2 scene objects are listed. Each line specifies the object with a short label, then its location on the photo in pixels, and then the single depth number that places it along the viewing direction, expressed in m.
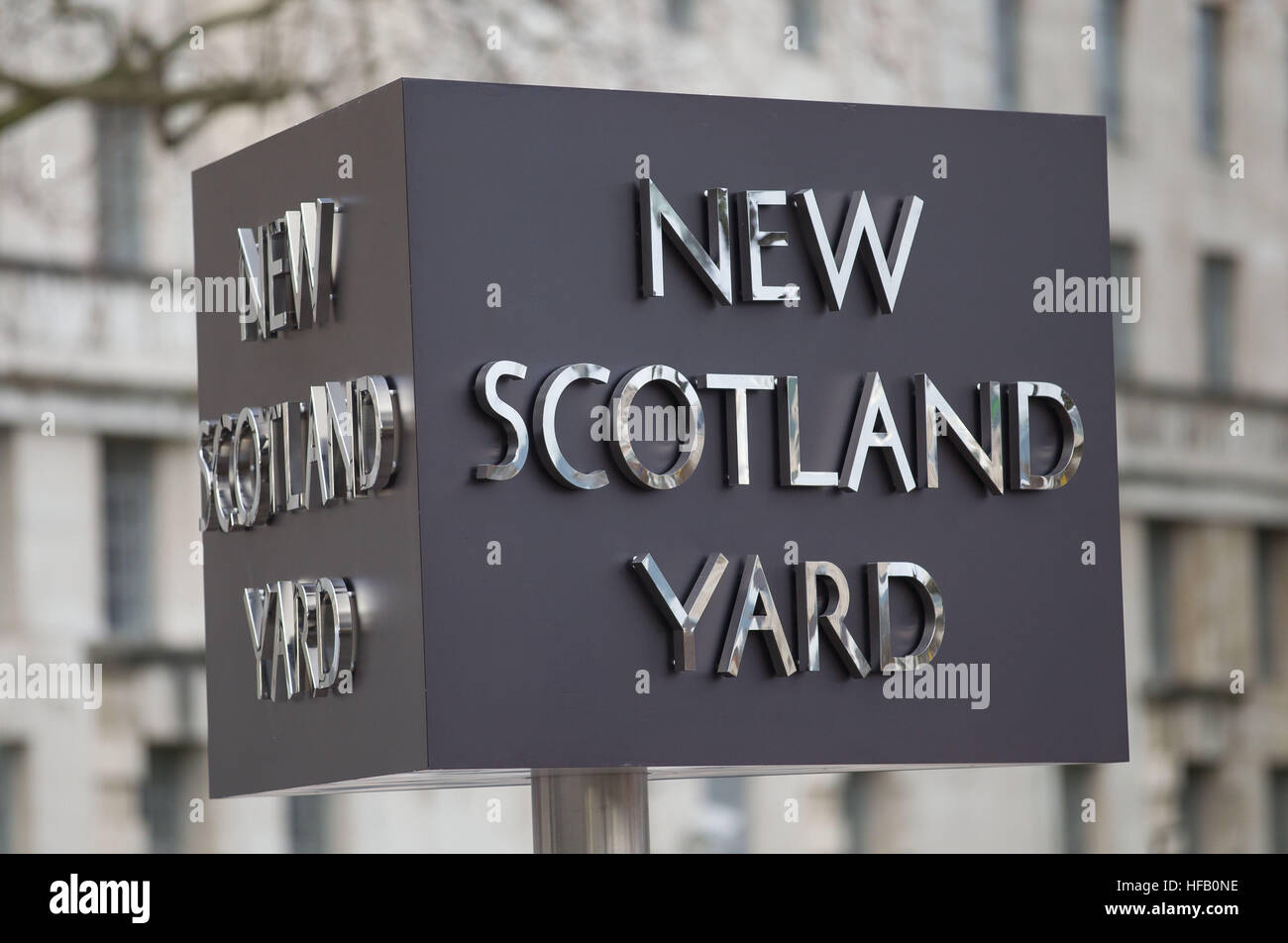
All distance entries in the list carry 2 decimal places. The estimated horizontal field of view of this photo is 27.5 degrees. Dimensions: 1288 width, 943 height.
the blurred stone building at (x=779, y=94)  29.92
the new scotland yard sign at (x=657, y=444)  7.44
